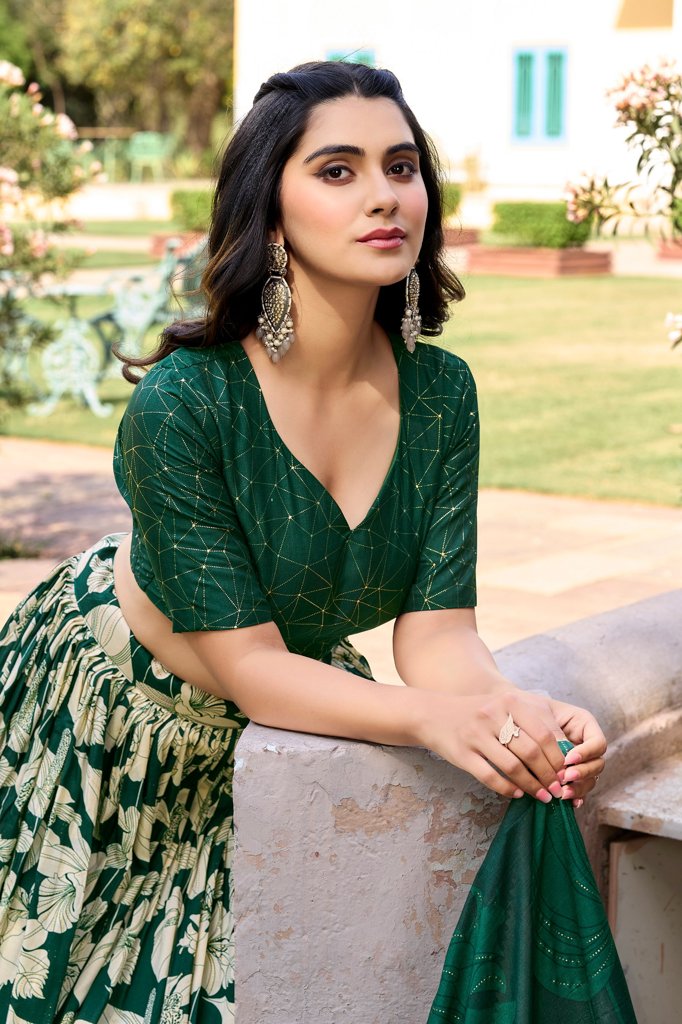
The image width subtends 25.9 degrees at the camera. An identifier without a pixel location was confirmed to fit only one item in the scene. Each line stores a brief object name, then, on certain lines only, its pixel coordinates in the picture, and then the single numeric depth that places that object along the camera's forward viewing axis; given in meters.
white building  22.17
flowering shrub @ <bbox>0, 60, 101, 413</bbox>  7.10
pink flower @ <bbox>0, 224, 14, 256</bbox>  6.78
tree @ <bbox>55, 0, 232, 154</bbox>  36.31
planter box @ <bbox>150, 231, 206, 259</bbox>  20.02
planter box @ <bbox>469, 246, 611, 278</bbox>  18.49
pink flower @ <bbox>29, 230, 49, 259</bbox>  7.27
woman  2.01
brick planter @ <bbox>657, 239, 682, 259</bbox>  18.06
